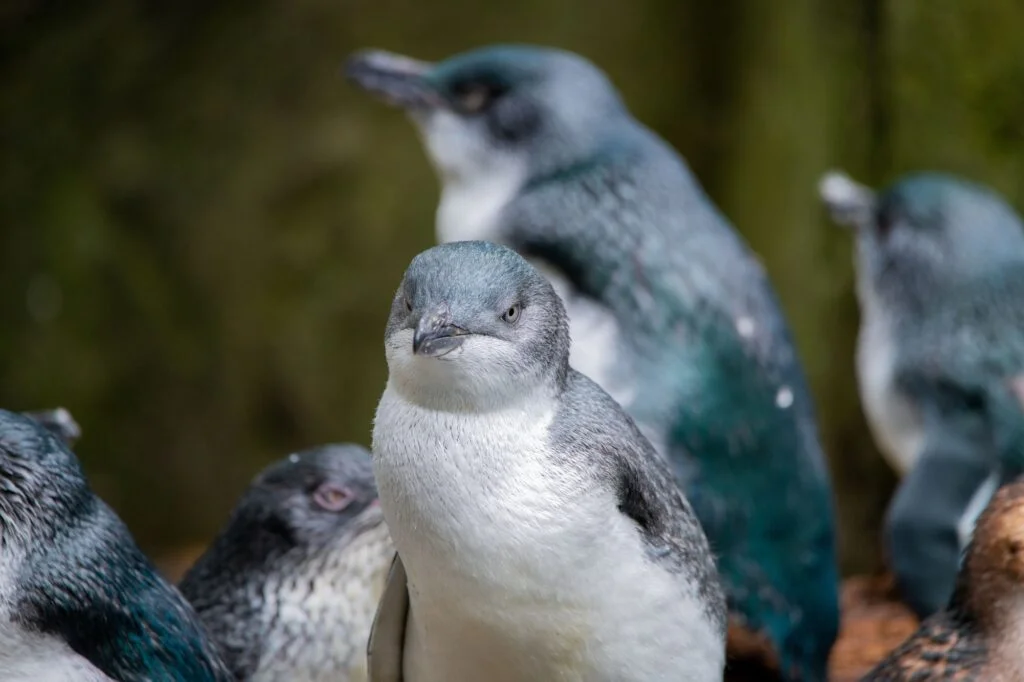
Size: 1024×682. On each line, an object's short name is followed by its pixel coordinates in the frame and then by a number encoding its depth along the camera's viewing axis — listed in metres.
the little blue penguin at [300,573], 7.00
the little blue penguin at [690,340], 8.08
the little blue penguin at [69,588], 5.60
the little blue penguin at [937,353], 9.73
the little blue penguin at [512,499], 5.71
